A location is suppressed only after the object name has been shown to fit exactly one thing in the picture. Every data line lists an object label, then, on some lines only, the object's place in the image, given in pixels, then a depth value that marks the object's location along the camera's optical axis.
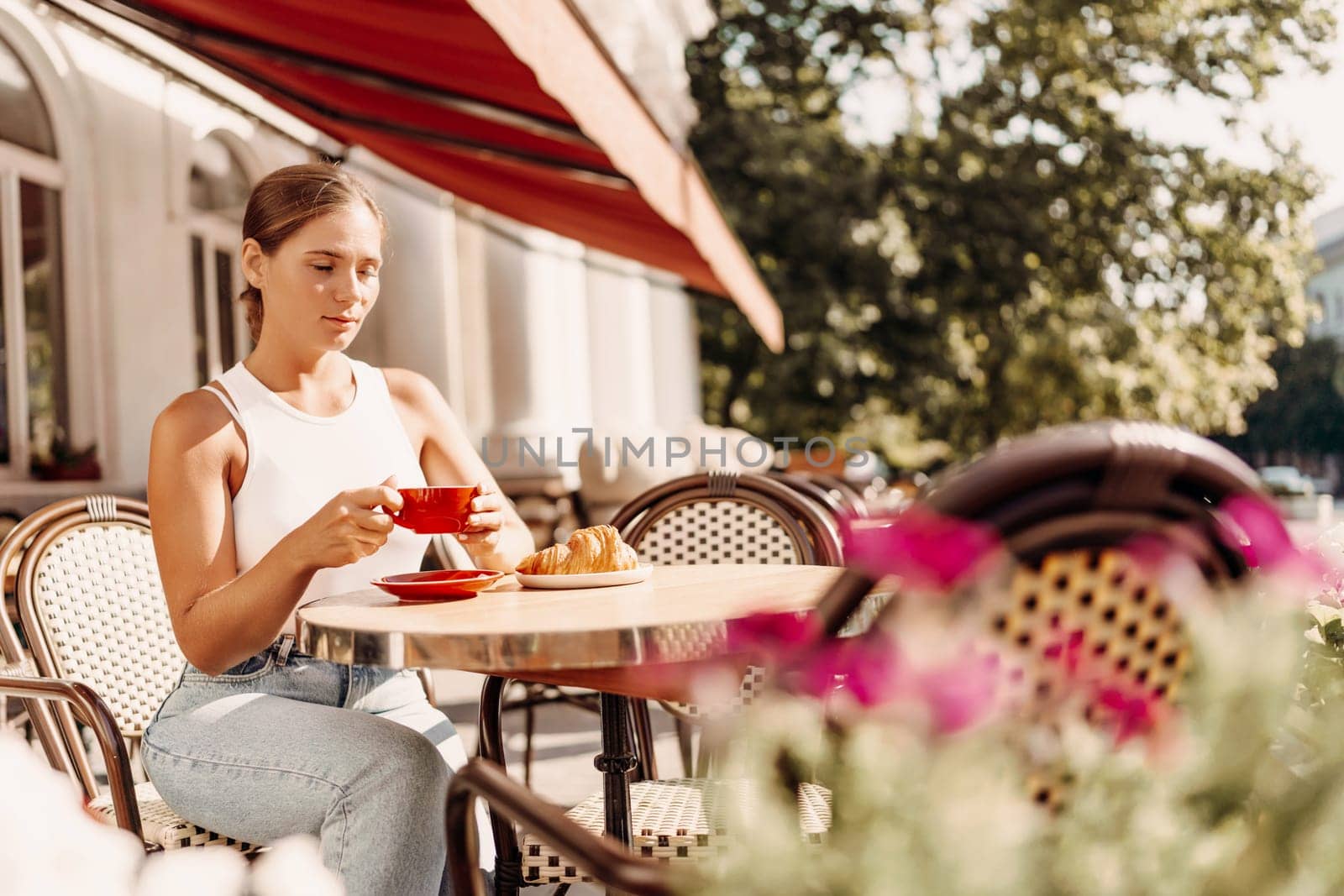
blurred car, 24.75
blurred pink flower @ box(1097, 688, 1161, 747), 1.05
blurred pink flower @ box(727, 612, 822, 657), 1.09
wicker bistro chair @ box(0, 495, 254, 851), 2.02
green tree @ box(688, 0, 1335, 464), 18.28
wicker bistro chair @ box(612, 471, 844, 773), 2.85
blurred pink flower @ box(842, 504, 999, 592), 0.96
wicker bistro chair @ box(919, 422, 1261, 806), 0.99
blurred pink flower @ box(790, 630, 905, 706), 0.95
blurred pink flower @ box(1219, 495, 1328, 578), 1.03
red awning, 3.74
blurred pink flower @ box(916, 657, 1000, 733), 0.91
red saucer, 1.82
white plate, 1.96
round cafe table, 1.45
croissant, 2.02
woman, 1.76
